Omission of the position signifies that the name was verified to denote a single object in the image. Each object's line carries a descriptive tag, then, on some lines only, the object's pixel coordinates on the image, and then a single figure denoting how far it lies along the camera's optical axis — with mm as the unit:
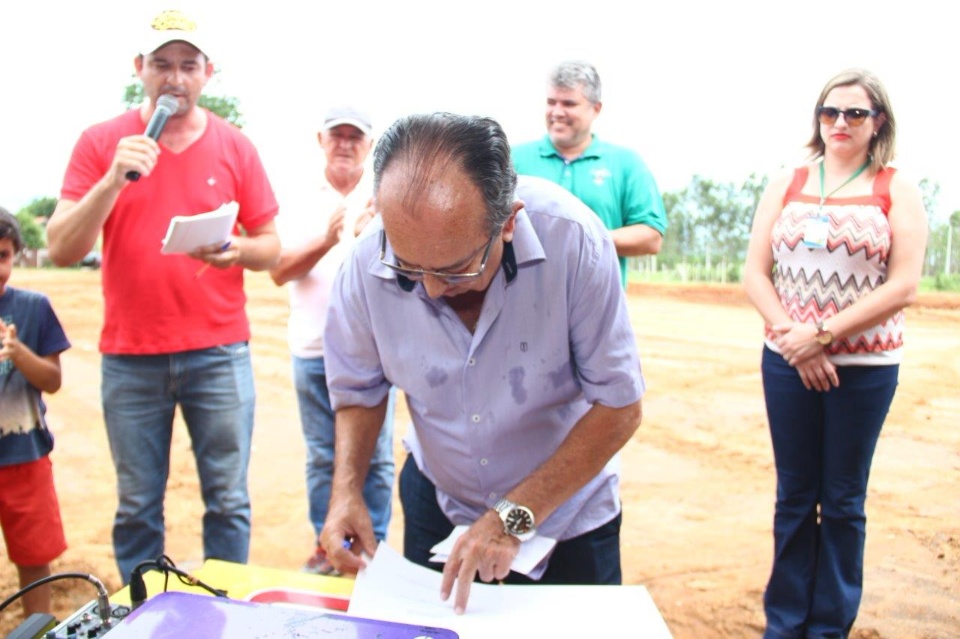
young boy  2213
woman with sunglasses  2258
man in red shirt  2230
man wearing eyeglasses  1303
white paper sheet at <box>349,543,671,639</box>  1153
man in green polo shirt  2834
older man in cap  2832
